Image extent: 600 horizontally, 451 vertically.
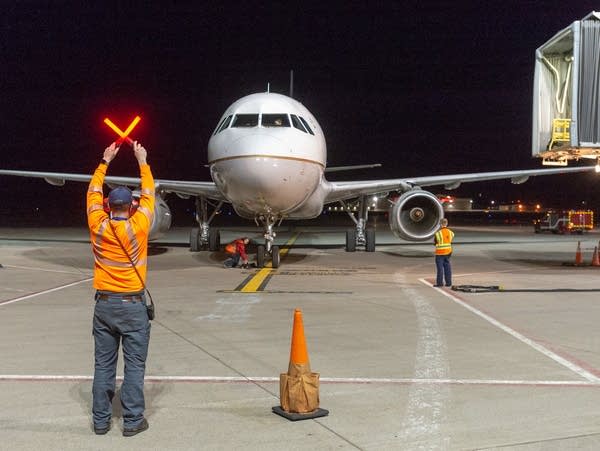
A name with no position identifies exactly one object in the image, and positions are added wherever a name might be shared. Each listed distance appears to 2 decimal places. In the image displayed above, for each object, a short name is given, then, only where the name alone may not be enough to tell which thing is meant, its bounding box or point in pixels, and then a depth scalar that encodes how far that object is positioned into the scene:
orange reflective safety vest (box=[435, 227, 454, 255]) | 12.09
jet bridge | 13.81
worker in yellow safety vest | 12.01
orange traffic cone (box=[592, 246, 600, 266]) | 16.33
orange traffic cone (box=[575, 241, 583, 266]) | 16.34
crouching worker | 15.37
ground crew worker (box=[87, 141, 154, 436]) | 4.18
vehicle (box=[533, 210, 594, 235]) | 35.00
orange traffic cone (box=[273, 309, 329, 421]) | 4.38
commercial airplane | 13.27
